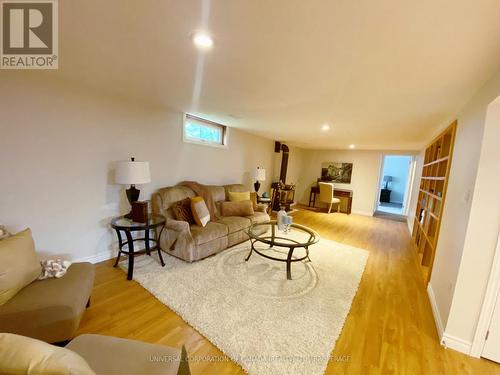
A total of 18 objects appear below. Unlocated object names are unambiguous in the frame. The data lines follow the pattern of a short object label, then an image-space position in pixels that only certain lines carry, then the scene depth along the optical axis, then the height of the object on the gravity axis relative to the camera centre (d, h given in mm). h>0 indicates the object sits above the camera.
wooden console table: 6887 -648
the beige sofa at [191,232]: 2738 -963
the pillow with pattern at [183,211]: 3022 -709
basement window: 3711 +639
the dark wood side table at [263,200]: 5062 -754
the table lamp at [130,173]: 2486 -175
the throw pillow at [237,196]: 4148 -576
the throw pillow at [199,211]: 3086 -713
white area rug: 1555 -1337
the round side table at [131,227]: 2389 -788
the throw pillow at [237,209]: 3820 -766
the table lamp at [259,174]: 5059 -124
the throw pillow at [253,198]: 4515 -654
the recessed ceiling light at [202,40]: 1318 +823
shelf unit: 2531 -221
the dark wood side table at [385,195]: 9359 -702
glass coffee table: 2547 -1002
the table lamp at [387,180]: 9516 +8
